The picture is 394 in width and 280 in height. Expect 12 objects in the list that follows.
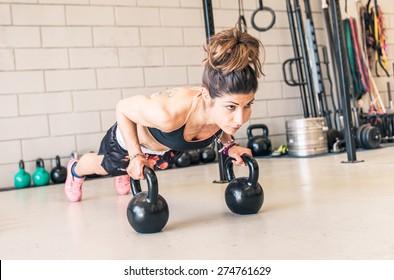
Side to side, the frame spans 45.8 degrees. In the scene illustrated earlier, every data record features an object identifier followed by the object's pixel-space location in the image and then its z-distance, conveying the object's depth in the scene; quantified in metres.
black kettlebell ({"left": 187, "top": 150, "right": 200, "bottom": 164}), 4.17
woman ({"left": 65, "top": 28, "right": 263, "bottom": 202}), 1.43
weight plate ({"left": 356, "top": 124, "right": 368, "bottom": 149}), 4.20
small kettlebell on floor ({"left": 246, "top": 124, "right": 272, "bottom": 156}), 4.34
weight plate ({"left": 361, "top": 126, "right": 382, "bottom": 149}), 4.15
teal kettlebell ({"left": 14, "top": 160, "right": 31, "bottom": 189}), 3.56
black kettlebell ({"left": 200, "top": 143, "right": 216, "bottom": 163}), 4.27
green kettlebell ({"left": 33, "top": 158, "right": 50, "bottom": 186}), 3.63
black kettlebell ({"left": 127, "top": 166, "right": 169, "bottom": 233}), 1.47
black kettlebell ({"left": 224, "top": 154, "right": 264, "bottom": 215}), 1.67
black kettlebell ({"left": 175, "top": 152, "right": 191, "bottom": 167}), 4.12
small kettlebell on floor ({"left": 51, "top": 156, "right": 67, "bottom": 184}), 3.65
